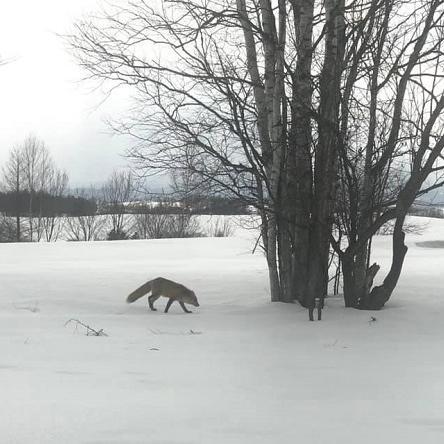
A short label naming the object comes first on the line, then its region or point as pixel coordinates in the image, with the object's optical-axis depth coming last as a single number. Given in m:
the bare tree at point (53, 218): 48.69
